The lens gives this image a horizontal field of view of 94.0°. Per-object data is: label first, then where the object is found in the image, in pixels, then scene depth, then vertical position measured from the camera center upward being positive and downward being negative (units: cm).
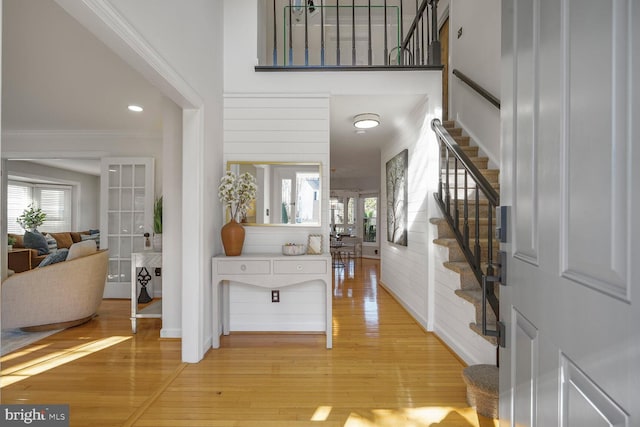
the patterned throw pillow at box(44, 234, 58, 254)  666 -64
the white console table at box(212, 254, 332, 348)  276 -52
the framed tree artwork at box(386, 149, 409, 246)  390 +24
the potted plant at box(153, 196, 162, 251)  350 -19
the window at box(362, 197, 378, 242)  919 -13
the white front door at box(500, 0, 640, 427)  53 +0
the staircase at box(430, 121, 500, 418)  187 -28
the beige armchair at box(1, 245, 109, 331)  304 -86
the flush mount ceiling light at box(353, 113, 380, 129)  361 +115
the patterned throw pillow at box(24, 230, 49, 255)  601 -57
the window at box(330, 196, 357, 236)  936 -1
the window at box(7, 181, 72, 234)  742 +31
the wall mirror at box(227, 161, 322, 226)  310 +22
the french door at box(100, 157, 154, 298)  450 +5
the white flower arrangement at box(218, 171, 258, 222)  283 +23
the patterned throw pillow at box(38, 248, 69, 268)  347 -51
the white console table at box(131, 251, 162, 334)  317 -60
